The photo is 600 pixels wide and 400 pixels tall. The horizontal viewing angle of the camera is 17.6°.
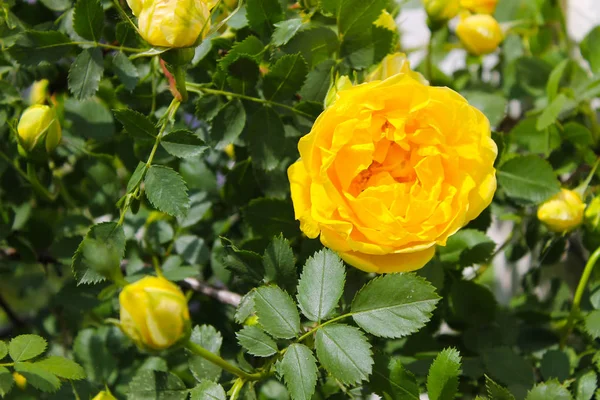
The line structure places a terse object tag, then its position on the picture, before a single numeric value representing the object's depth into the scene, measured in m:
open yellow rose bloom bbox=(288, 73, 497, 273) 0.57
